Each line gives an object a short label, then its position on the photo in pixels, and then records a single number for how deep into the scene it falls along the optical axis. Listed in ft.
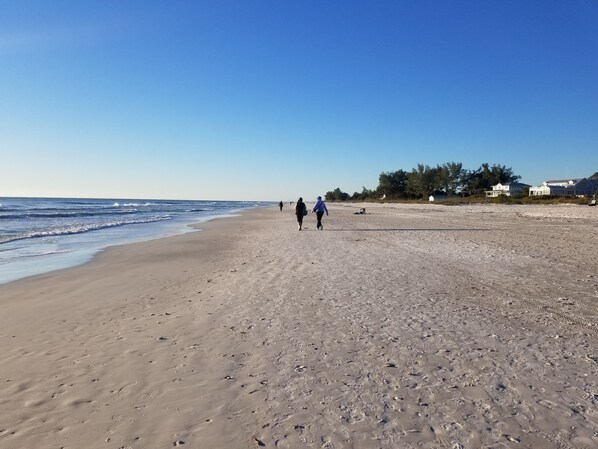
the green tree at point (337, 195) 585.75
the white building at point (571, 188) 309.42
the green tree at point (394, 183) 435.94
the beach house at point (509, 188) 331.77
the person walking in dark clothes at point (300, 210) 75.72
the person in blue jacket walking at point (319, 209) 74.59
